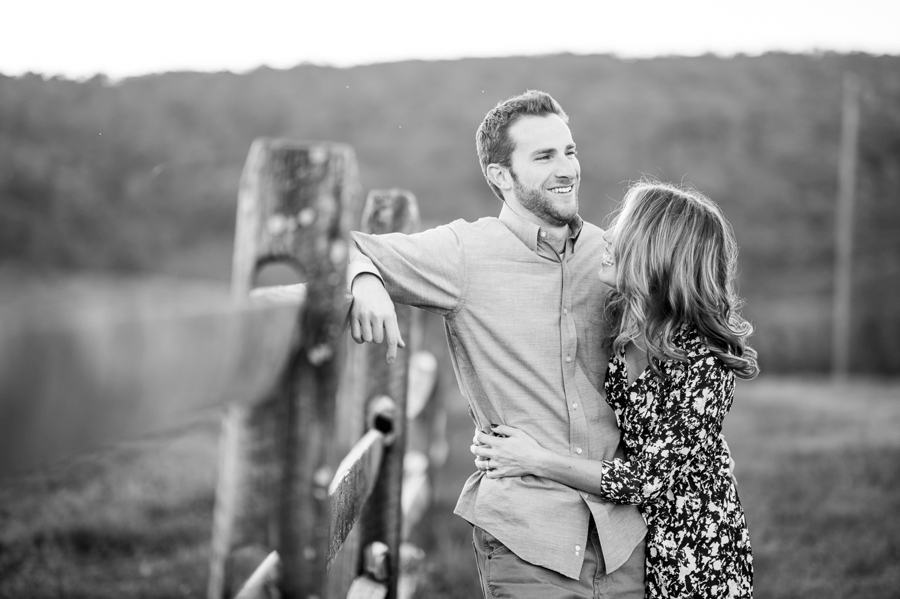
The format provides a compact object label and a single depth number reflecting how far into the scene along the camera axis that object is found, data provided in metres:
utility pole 18.38
